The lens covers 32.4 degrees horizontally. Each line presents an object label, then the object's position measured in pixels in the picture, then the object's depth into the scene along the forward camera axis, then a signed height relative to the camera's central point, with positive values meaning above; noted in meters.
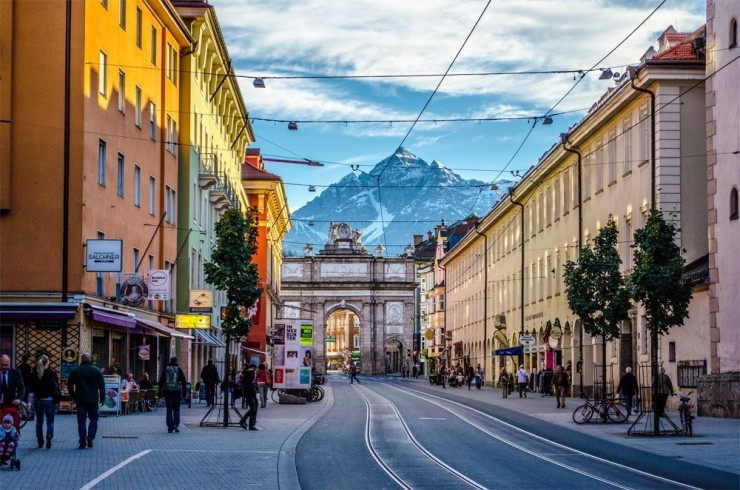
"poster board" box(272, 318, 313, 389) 51.31 -0.62
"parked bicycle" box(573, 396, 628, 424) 35.06 -1.91
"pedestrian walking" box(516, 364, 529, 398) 59.59 -1.77
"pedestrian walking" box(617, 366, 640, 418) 36.00 -1.24
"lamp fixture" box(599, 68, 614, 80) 35.09 +7.40
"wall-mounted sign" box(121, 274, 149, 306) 38.53 +1.56
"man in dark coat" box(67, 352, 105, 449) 22.59 -0.89
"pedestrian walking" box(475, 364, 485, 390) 79.47 -2.28
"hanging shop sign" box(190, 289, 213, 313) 48.75 +1.63
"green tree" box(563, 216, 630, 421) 36.69 +1.62
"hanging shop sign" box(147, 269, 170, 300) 40.31 +1.85
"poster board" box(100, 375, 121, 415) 35.31 -1.49
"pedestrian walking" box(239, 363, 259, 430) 30.22 -1.38
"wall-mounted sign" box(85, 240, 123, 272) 35.22 +2.43
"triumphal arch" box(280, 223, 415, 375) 145.00 +5.68
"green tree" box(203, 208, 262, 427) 32.81 +1.88
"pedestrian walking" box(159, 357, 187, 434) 27.77 -1.06
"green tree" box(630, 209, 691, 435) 30.12 +1.52
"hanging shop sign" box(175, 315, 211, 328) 47.69 +0.81
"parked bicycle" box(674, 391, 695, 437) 28.53 -1.67
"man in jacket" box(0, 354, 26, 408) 19.16 -0.66
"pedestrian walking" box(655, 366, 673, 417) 29.27 -1.27
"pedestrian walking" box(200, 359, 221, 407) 41.68 -1.20
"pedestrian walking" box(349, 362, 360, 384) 102.34 -2.45
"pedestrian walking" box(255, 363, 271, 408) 44.50 -1.33
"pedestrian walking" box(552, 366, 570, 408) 46.62 -1.49
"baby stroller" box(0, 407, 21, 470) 18.25 -1.42
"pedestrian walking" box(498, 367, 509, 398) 60.41 -1.94
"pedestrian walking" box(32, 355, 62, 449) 22.31 -1.00
